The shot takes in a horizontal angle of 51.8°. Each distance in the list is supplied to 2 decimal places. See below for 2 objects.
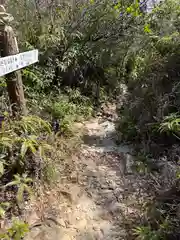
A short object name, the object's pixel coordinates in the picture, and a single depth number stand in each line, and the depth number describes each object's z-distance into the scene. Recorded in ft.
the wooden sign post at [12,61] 6.59
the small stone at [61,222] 6.62
